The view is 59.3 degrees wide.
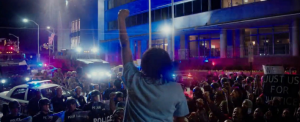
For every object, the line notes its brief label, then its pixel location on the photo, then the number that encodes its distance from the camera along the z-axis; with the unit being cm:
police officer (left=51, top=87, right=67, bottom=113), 800
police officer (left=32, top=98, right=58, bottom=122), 604
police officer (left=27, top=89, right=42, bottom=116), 782
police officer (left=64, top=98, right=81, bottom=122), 615
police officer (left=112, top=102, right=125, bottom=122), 548
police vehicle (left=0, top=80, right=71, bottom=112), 979
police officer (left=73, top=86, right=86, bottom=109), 879
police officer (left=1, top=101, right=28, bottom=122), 615
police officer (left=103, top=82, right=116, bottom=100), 950
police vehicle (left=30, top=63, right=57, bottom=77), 2566
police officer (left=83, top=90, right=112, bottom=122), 625
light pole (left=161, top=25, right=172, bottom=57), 2975
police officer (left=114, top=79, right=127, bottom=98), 1168
